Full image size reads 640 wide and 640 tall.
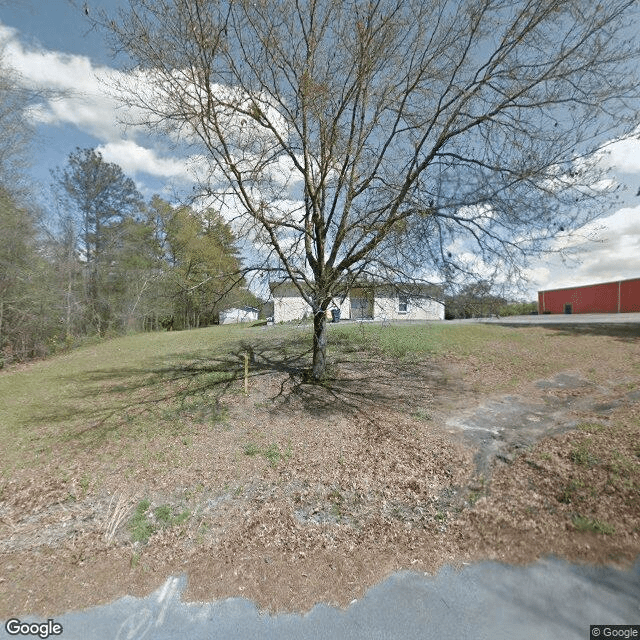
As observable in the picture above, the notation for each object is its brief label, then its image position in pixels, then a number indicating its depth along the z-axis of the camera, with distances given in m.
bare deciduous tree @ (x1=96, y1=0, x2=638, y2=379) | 5.76
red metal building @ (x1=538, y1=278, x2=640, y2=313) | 26.50
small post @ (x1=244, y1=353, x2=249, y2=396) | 8.09
